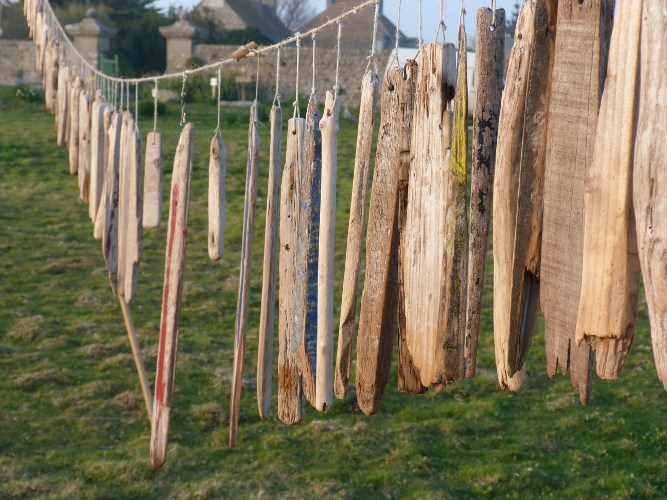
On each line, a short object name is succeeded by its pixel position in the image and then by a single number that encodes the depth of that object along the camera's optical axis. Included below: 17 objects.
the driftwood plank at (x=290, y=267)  2.42
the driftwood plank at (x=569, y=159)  1.62
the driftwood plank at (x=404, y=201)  1.97
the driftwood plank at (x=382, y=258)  2.00
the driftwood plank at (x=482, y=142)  1.88
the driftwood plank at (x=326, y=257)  2.27
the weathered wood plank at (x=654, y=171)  1.43
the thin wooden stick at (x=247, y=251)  2.81
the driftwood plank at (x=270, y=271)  2.73
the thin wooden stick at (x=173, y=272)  3.09
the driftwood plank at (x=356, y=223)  2.12
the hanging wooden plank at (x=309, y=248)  2.35
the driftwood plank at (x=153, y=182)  3.49
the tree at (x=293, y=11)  41.00
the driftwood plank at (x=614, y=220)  1.49
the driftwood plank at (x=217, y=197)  3.05
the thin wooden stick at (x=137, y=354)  4.38
